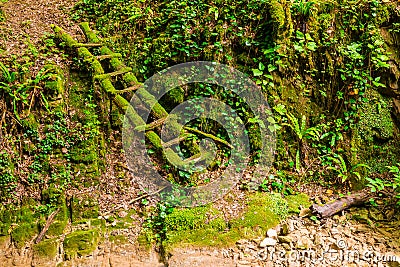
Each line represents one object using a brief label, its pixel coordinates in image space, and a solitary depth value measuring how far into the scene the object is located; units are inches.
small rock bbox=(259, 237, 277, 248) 173.3
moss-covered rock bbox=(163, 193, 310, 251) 175.5
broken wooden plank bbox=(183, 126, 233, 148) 211.9
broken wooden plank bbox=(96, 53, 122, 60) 240.5
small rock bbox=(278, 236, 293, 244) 175.3
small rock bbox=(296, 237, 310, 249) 173.0
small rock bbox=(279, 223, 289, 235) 180.9
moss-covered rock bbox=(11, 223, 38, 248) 180.2
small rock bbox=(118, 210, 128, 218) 190.8
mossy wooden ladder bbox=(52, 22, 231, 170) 206.8
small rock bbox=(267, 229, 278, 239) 178.7
